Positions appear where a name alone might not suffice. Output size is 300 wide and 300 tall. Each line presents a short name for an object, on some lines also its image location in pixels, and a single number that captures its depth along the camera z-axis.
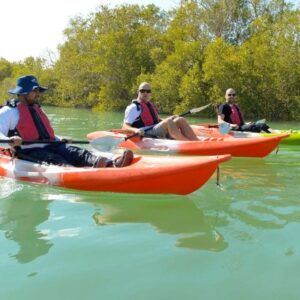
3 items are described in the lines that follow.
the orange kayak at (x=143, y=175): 3.79
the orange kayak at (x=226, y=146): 6.18
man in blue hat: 4.54
